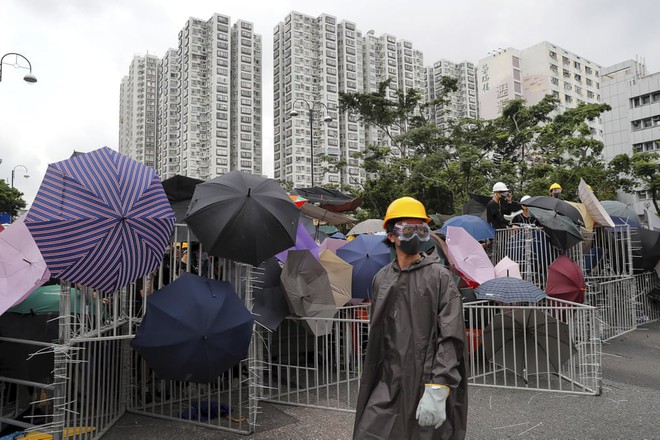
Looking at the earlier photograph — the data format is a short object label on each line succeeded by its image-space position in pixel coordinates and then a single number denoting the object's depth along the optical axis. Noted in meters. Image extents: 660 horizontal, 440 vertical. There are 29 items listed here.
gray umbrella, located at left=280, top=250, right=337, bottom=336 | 5.59
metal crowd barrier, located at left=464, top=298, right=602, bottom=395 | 6.08
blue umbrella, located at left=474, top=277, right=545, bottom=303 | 6.29
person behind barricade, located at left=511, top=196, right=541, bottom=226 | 9.01
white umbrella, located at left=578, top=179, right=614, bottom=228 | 9.87
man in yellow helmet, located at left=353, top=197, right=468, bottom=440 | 2.70
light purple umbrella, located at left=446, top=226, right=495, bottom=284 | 7.47
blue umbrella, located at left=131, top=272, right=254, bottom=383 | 4.21
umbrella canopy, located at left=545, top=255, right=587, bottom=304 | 7.79
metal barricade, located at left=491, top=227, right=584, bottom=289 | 8.73
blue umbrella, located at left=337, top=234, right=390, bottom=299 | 7.43
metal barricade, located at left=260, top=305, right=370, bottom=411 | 5.70
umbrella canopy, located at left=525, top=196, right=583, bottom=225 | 8.95
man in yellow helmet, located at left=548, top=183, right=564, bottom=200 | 10.79
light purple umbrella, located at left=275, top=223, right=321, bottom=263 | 6.33
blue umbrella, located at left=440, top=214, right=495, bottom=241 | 9.32
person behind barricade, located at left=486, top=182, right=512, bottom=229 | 9.84
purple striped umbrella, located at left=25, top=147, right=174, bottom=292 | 3.63
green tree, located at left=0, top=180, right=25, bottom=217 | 28.59
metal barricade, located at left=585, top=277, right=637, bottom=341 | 9.89
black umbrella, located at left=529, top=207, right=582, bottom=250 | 8.21
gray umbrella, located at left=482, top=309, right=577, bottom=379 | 6.10
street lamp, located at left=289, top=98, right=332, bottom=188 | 19.36
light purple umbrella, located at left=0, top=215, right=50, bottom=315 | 4.39
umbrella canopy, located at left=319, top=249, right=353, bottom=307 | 6.65
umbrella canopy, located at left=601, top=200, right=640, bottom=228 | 11.62
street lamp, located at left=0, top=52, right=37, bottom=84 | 14.43
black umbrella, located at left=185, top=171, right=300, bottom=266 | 4.52
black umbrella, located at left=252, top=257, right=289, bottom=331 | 5.43
